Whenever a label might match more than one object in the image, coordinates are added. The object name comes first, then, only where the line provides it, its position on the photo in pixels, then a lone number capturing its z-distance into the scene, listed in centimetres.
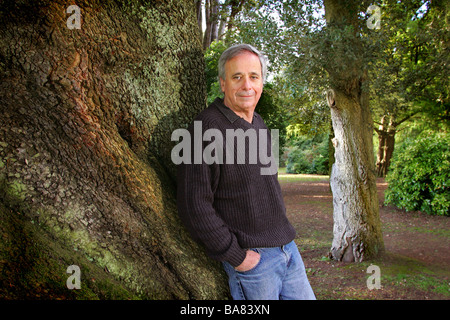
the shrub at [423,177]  1013
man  205
